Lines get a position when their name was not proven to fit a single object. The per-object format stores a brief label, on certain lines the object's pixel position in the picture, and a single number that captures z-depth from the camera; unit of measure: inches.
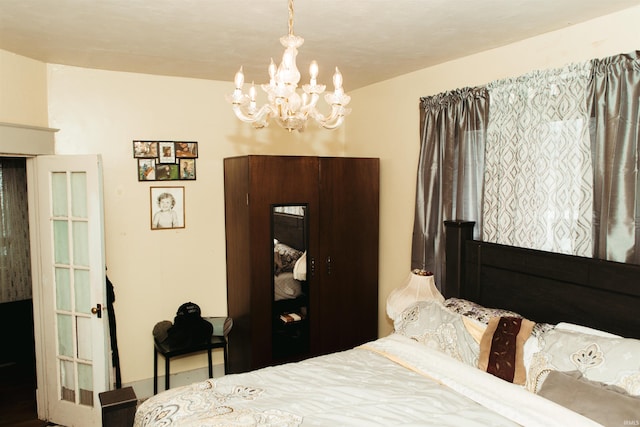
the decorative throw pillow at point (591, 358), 76.2
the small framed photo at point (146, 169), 146.0
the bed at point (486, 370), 75.3
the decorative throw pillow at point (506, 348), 89.8
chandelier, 68.2
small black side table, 138.1
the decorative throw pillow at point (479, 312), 95.5
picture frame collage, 146.1
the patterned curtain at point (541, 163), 97.3
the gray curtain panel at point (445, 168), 120.8
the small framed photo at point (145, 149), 145.2
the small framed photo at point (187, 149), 151.1
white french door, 125.7
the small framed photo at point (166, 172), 148.5
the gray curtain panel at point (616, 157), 87.7
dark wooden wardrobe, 138.7
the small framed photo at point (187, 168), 151.7
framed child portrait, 149.1
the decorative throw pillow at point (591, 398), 70.0
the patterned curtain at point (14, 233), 181.6
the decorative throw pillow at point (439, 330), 99.3
